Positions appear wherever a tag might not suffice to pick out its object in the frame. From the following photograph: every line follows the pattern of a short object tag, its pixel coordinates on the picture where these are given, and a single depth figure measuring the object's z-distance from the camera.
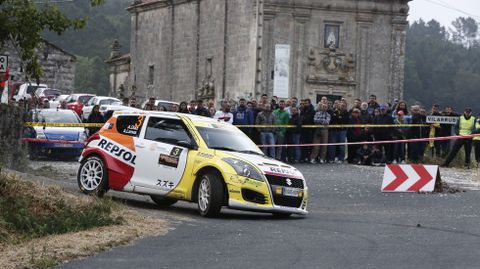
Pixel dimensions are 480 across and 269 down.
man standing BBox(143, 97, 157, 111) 35.38
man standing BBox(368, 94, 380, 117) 38.03
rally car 20.86
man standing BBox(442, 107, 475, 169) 36.34
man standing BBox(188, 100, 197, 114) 36.49
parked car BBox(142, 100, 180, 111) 45.22
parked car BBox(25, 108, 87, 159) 34.44
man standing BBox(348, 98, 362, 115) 37.72
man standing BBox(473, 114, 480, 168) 36.50
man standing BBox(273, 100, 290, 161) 36.22
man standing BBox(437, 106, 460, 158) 38.28
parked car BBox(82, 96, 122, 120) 55.25
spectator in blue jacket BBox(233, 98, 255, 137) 36.00
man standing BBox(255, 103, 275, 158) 35.84
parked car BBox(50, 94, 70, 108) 53.94
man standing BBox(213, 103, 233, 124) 35.91
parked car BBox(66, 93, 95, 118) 53.39
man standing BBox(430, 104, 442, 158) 38.00
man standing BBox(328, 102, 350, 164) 37.09
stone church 60.72
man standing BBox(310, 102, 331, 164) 36.81
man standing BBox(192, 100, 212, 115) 35.78
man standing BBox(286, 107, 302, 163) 36.44
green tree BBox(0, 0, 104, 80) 20.72
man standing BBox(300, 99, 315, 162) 36.84
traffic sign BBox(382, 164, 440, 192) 27.27
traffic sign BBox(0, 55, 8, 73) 26.11
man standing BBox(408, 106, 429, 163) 37.16
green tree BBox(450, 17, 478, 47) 194.88
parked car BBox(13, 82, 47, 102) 53.64
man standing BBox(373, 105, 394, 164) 36.81
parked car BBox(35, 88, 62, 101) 61.67
